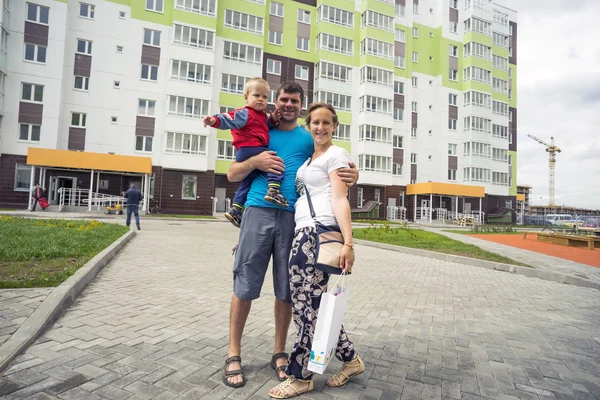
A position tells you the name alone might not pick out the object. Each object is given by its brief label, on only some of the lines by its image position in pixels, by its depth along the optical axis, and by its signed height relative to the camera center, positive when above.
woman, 2.53 -0.31
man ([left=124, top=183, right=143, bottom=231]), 14.73 +0.00
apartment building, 26.03 +11.32
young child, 2.75 +0.65
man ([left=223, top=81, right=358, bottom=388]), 2.74 -0.24
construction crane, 129.50 +25.20
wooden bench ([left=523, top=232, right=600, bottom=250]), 14.04 -0.76
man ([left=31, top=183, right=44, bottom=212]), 23.36 +0.08
